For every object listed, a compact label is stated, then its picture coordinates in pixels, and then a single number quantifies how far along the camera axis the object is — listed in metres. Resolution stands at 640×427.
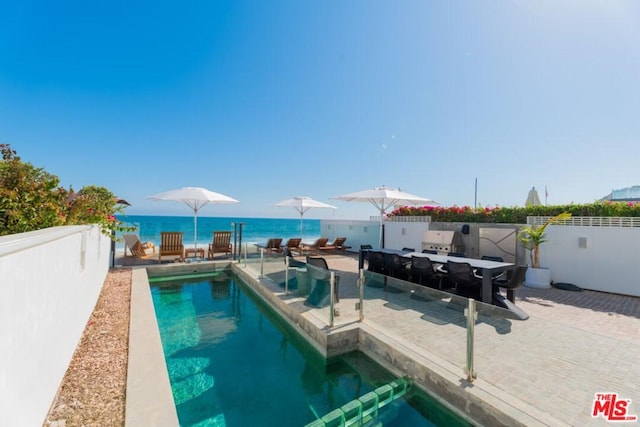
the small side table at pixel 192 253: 10.72
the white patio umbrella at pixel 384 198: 8.76
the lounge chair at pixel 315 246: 13.06
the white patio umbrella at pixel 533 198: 9.91
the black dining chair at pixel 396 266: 6.87
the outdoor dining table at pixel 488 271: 5.05
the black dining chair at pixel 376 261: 7.34
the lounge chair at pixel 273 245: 11.60
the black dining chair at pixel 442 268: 6.06
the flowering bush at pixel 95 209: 5.09
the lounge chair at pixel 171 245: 9.50
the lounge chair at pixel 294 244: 12.65
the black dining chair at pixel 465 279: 5.38
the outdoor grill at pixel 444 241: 9.87
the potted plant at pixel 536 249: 7.31
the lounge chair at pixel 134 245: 9.88
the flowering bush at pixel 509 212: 6.99
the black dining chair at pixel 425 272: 6.09
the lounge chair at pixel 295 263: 5.74
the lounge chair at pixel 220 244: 10.46
